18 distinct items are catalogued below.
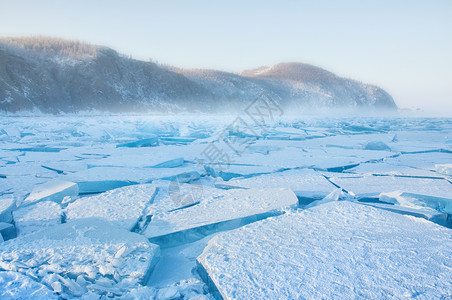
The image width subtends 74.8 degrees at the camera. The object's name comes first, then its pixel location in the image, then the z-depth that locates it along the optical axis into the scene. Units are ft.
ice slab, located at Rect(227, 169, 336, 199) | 18.45
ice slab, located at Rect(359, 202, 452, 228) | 14.77
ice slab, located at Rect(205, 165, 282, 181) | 24.69
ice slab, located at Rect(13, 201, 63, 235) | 13.82
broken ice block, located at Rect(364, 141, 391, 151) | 42.13
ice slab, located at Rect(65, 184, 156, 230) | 14.18
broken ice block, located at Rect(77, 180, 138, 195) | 20.05
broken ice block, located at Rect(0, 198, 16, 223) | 14.11
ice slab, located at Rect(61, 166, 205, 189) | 20.66
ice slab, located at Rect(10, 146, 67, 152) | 37.88
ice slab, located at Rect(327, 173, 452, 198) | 18.02
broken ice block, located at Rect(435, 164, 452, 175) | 24.35
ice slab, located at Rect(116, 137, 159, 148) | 43.88
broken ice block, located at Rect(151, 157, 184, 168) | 27.64
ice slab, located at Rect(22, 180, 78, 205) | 16.95
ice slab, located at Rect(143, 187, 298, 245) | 13.34
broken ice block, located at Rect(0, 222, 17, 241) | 12.86
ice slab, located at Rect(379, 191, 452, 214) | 15.73
